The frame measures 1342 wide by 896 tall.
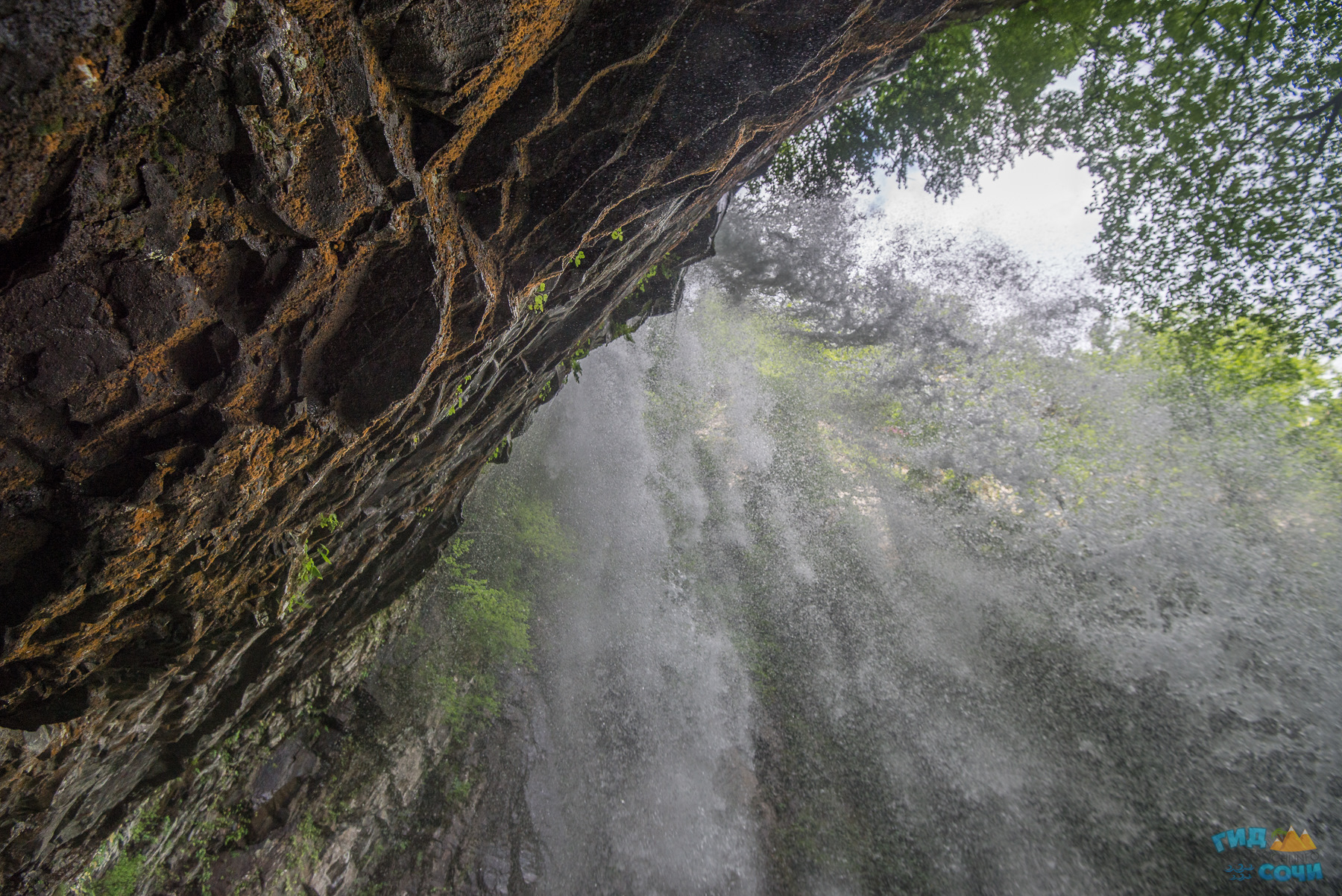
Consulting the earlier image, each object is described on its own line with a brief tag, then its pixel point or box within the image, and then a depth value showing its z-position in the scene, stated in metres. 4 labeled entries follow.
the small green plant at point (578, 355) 6.58
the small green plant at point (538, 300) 3.82
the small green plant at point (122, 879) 4.75
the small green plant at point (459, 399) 3.91
